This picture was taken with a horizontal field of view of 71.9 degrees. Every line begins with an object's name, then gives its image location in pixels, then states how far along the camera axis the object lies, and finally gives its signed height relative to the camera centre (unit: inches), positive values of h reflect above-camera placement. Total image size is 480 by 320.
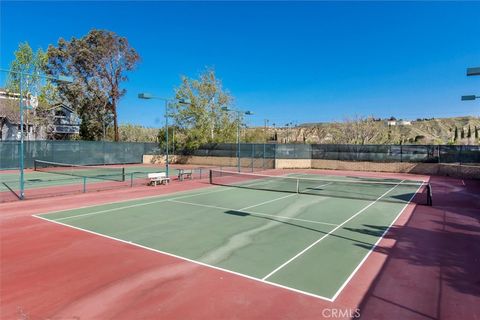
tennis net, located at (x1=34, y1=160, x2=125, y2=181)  1152.6 -79.3
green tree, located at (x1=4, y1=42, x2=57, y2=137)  1488.7 +300.9
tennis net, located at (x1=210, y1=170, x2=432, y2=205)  695.7 -95.1
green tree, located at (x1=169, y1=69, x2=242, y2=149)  1680.6 +187.0
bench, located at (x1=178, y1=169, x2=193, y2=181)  944.3 -73.8
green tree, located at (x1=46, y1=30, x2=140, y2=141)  1918.1 +482.6
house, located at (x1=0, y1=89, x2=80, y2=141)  1642.5 +149.9
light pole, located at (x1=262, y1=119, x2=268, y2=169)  1371.1 -1.8
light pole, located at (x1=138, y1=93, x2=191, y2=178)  820.0 +131.2
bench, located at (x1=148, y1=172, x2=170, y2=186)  838.5 -76.9
